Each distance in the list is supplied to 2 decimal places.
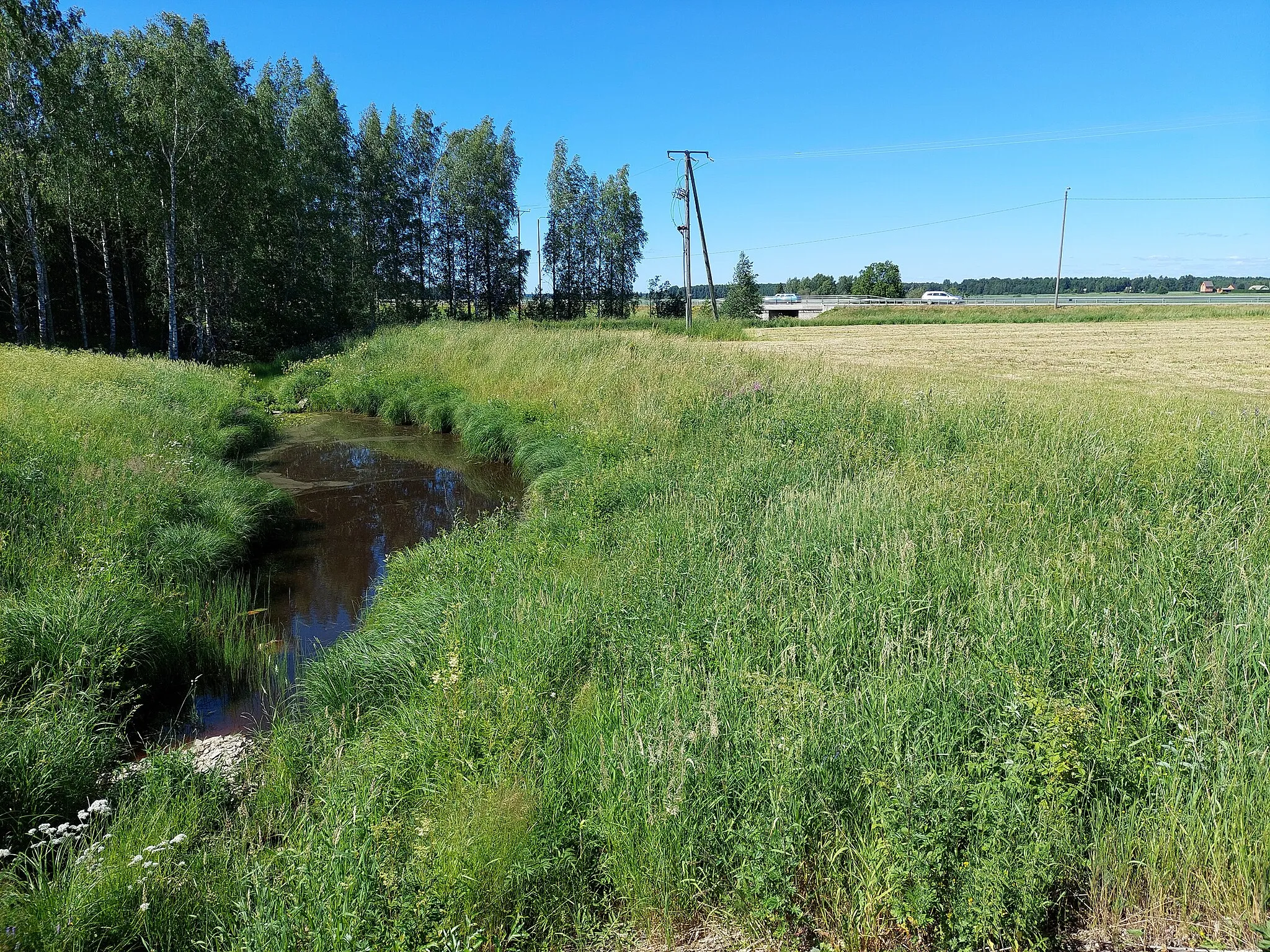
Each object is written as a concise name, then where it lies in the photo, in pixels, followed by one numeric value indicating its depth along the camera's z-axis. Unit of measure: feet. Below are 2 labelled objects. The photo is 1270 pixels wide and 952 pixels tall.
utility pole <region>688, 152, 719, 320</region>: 106.52
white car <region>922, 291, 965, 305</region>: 252.83
